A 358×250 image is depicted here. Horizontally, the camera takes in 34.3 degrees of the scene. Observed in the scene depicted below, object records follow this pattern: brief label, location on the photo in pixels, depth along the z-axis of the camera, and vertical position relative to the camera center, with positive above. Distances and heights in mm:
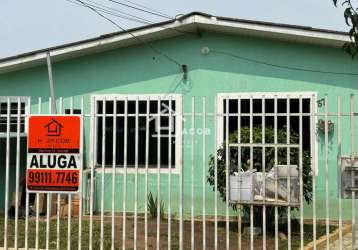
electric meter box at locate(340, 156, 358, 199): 6539 -327
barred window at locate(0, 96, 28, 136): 12374 +831
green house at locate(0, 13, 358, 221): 11320 +1419
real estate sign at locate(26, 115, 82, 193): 7090 -77
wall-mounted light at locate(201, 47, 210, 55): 12062 +2007
